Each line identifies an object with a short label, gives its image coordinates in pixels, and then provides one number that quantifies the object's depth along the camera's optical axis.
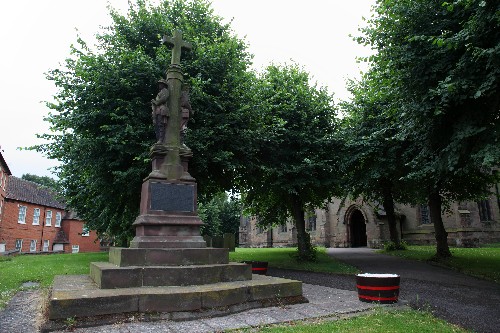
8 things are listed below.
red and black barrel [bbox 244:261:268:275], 12.00
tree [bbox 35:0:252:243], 12.80
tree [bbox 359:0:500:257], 8.67
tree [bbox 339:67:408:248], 17.00
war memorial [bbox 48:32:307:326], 6.33
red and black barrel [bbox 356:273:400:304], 7.80
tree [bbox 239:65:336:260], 16.28
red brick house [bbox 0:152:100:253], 35.38
